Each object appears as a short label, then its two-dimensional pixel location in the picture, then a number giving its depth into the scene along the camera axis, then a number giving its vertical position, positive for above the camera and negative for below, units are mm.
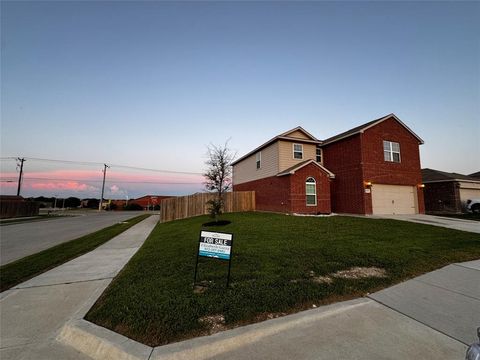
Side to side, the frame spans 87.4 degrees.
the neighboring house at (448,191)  22114 +1503
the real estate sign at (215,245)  5148 -790
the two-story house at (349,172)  17672 +2622
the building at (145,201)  68325 +1686
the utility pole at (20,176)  43656 +5279
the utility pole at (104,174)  54172 +6082
